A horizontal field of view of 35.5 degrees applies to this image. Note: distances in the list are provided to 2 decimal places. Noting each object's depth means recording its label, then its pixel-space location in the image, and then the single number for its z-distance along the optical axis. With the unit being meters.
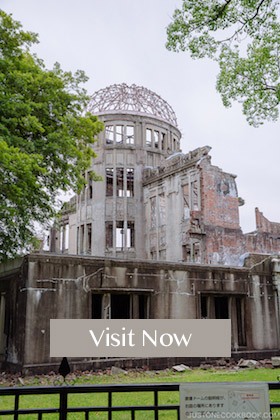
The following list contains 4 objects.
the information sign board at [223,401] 2.88
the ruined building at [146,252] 13.09
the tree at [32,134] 12.84
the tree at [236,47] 9.61
